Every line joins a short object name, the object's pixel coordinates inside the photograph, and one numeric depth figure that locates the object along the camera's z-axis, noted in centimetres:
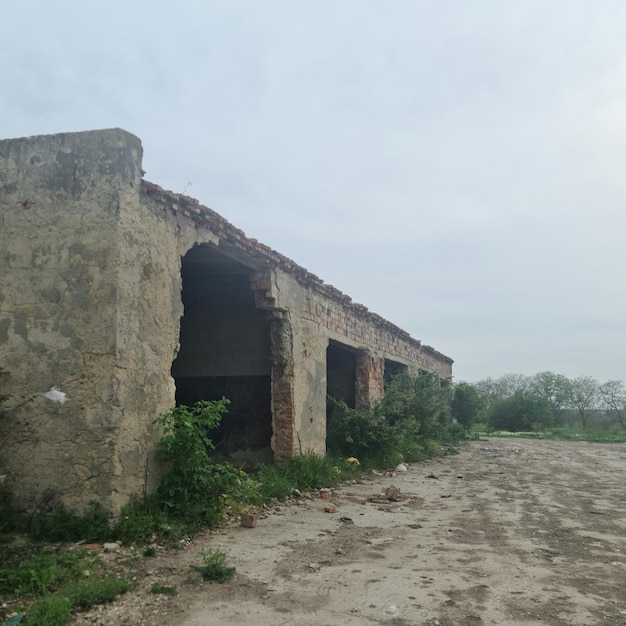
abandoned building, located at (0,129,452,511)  525
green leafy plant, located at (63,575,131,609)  376
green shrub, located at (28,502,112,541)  493
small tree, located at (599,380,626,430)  3641
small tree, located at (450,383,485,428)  2317
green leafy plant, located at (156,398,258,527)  568
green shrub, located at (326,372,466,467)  1145
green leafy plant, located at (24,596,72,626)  343
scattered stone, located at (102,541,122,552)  472
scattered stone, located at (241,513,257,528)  604
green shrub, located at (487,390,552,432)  3200
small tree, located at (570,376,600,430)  3889
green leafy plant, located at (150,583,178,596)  401
